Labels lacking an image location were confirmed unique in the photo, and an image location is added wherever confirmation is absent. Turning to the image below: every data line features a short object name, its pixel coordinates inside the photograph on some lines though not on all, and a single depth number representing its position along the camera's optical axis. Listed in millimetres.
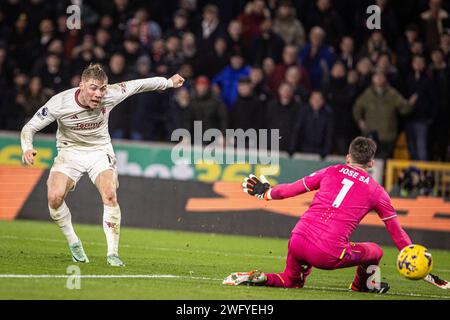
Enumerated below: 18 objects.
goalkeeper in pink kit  9803
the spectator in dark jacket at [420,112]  19750
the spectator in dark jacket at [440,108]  19859
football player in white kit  11523
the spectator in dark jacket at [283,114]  19750
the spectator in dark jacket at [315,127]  19641
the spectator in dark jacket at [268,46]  21062
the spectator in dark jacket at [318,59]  20531
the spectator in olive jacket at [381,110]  19547
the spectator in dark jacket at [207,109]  19875
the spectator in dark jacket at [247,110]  19906
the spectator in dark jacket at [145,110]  20438
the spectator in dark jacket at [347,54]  20516
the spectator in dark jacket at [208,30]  21234
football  9719
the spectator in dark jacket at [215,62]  20797
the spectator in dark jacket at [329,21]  21141
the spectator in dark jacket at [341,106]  19875
